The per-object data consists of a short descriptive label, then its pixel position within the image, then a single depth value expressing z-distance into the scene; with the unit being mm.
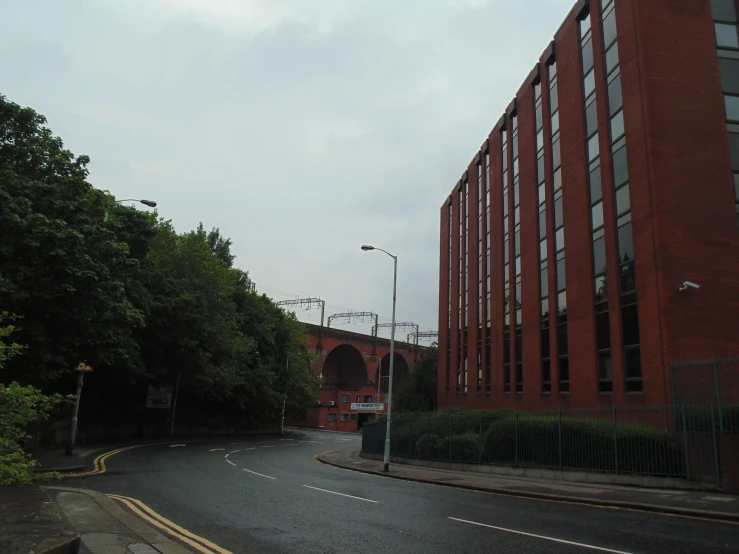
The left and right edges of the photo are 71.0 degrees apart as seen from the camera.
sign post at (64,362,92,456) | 21456
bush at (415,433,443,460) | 22806
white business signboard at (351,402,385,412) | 78625
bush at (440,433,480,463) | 20688
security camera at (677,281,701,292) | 17953
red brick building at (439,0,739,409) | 18594
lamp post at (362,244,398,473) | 21392
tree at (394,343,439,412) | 48062
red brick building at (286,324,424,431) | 77875
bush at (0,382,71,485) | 5684
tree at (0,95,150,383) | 17219
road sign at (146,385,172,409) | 39625
